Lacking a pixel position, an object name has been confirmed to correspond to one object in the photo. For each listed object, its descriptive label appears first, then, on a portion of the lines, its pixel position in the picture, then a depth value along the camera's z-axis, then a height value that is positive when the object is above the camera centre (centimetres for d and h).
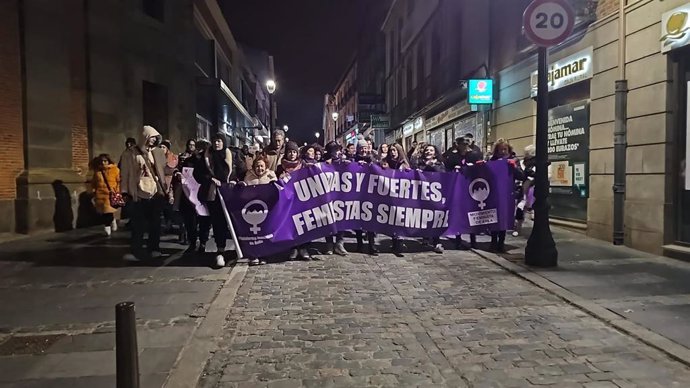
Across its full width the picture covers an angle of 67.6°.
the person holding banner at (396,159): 930 +40
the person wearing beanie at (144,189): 820 -11
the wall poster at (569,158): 1077 +49
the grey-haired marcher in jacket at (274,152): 865 +50
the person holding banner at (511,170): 907 +16
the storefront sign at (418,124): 2742 +314
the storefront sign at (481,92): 1548 +268
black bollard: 292 -94
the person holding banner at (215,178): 798 +6
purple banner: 812 -39
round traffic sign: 756 +233
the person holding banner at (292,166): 854 +26
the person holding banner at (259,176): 815 +9
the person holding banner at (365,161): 901 +37
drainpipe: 927 +71
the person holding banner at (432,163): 925 +33
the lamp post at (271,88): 2073 +379
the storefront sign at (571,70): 1039 +237
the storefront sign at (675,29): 778 +235
